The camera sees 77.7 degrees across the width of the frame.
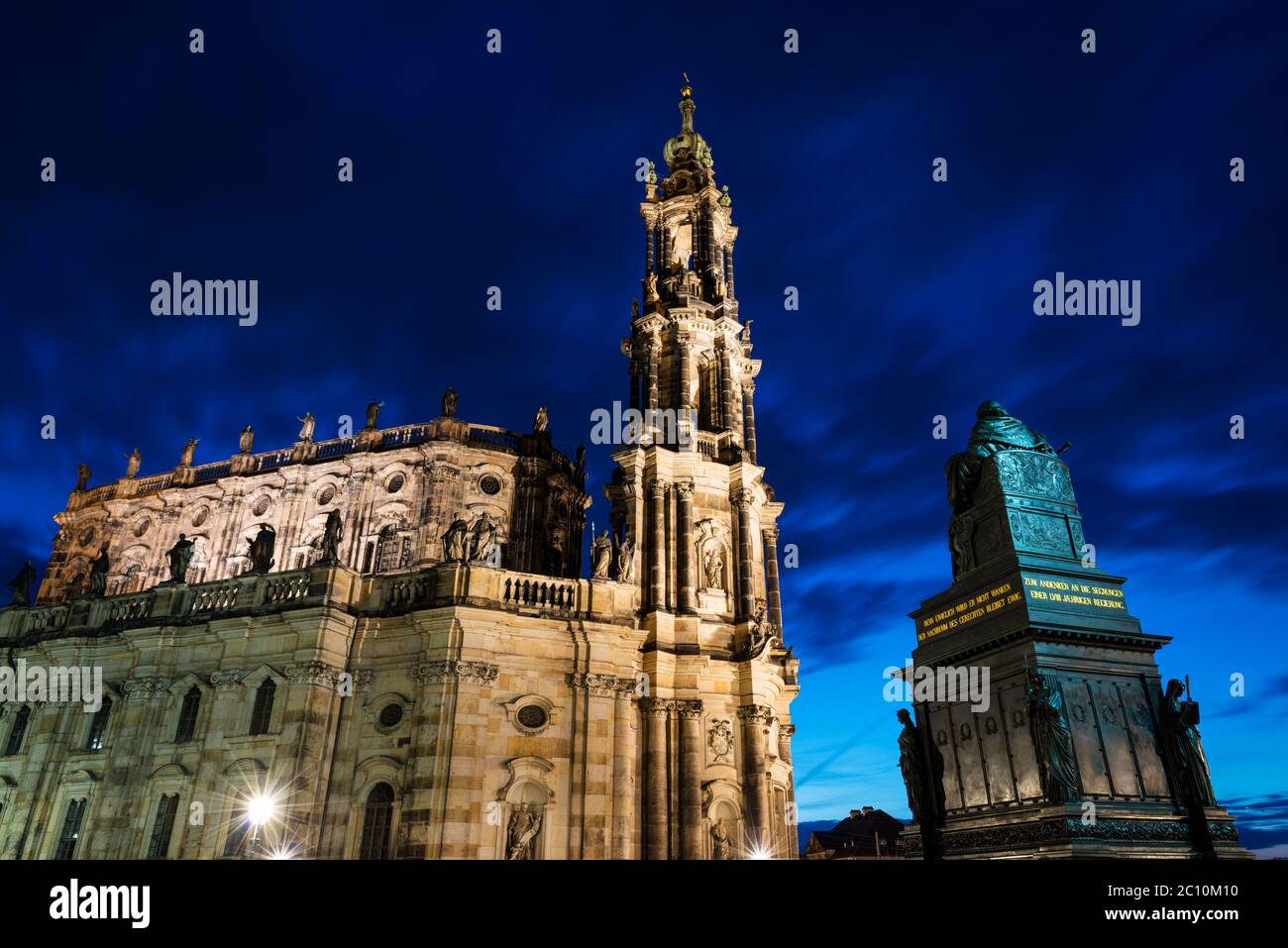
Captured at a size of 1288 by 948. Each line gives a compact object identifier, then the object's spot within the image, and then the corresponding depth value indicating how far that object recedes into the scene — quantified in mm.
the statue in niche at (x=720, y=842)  27250
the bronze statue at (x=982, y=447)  12578
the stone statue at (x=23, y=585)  32725
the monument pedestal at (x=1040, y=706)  9617
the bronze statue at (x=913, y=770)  11523
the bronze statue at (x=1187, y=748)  9930
